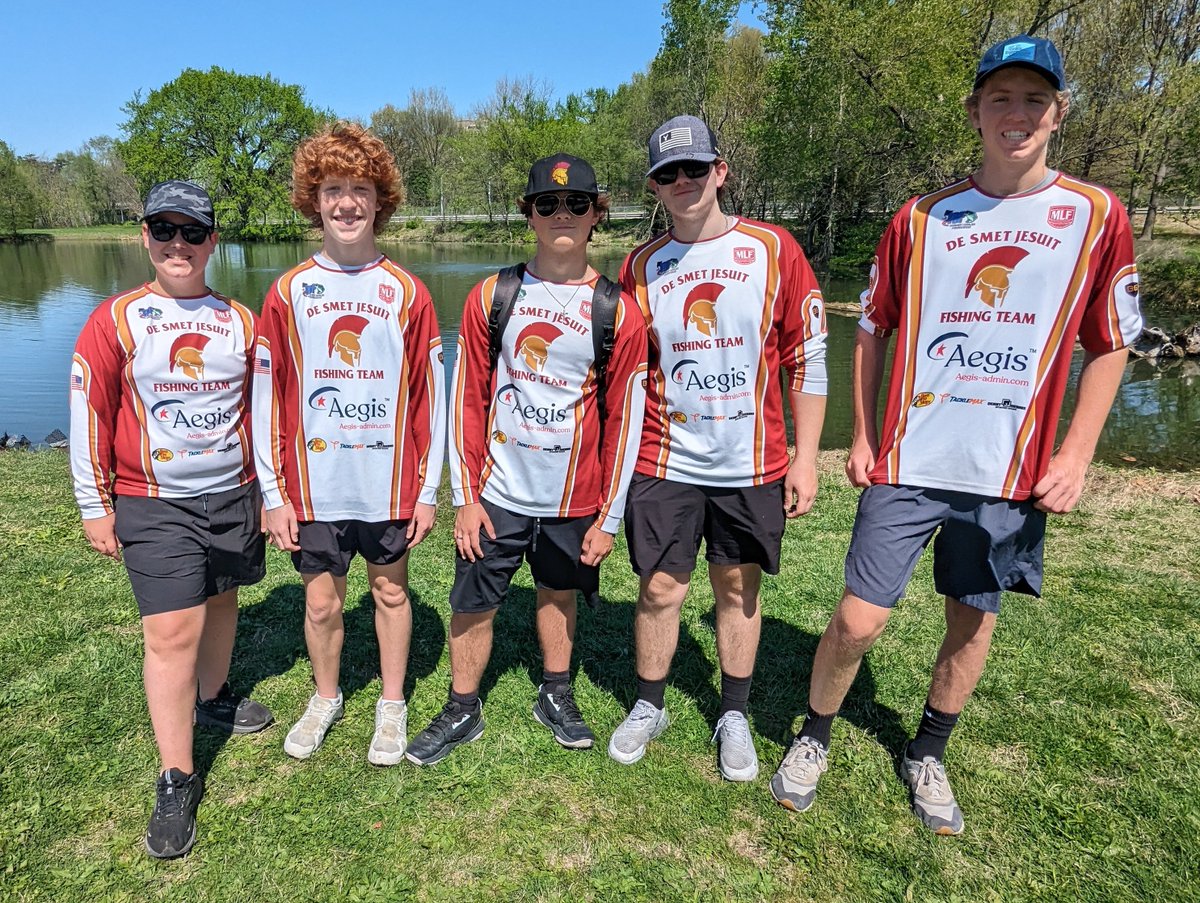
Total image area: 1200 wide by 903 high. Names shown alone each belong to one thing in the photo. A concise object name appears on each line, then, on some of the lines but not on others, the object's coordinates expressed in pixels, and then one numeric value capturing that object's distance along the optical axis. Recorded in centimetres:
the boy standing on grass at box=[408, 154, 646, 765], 277
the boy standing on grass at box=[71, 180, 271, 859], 261
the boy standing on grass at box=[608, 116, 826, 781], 276
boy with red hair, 276
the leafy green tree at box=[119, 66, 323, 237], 5562
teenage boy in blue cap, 233
